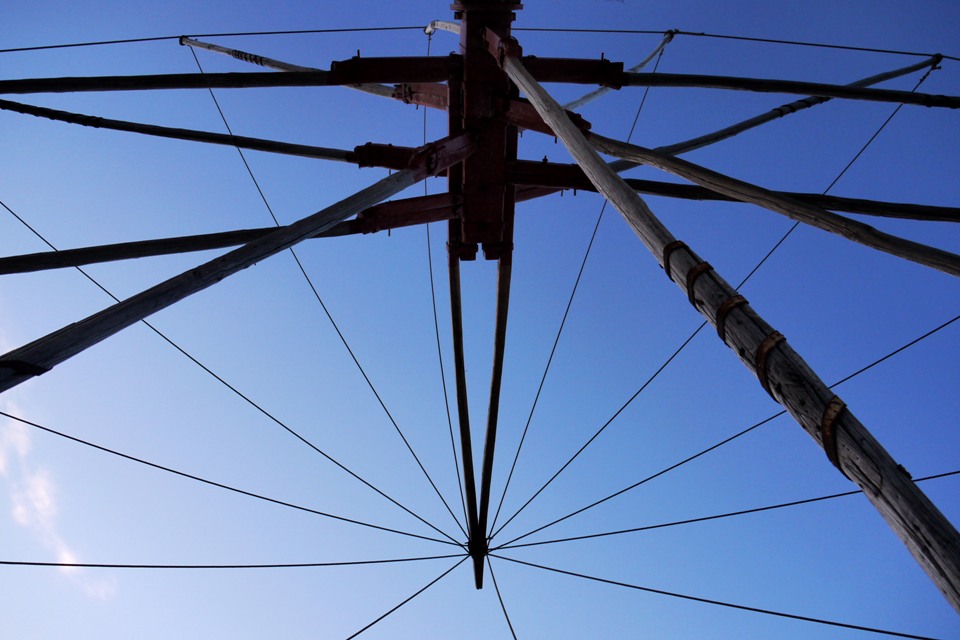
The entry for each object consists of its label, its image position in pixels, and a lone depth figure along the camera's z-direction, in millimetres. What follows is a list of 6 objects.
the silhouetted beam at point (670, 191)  6328
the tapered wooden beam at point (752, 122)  8352
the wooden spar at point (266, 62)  9438
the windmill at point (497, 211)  2357
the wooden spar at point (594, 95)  10336
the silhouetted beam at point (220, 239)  4854
